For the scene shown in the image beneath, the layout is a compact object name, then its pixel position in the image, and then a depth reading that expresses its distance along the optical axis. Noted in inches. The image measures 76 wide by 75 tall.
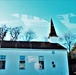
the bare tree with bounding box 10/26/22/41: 1192.2
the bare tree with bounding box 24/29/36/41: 1224.3
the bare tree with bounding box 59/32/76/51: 1190.1
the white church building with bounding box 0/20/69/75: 673.6
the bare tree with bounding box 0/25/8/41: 1161.4
